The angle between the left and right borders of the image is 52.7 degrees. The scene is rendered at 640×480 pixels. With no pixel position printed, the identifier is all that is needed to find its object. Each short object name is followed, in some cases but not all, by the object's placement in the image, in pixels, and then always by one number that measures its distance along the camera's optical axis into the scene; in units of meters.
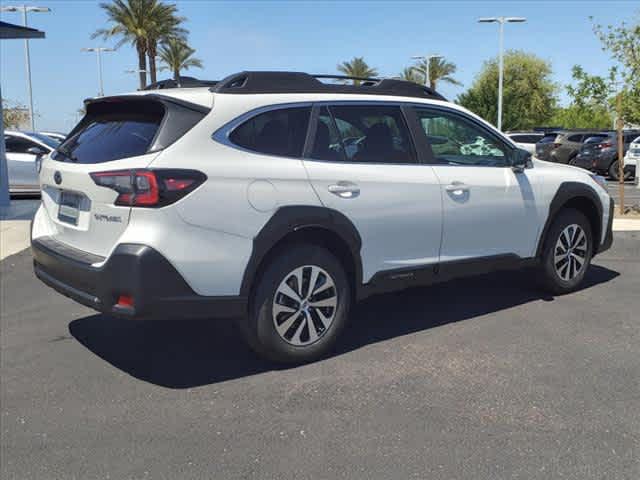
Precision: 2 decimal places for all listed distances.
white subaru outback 3.47
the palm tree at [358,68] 45.00
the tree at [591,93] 11.48
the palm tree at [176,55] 40.59
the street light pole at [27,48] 31.83
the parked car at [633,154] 15.54
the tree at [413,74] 51.38
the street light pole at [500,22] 32.66
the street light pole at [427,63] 42.72
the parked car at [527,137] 26.80
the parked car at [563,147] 22.27
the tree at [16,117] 43.41
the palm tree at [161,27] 31.98
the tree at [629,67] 10.95
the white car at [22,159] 13.58
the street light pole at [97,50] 46.72
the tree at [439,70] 47.62
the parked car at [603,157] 18.28
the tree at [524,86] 57.78
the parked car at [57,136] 17.06
